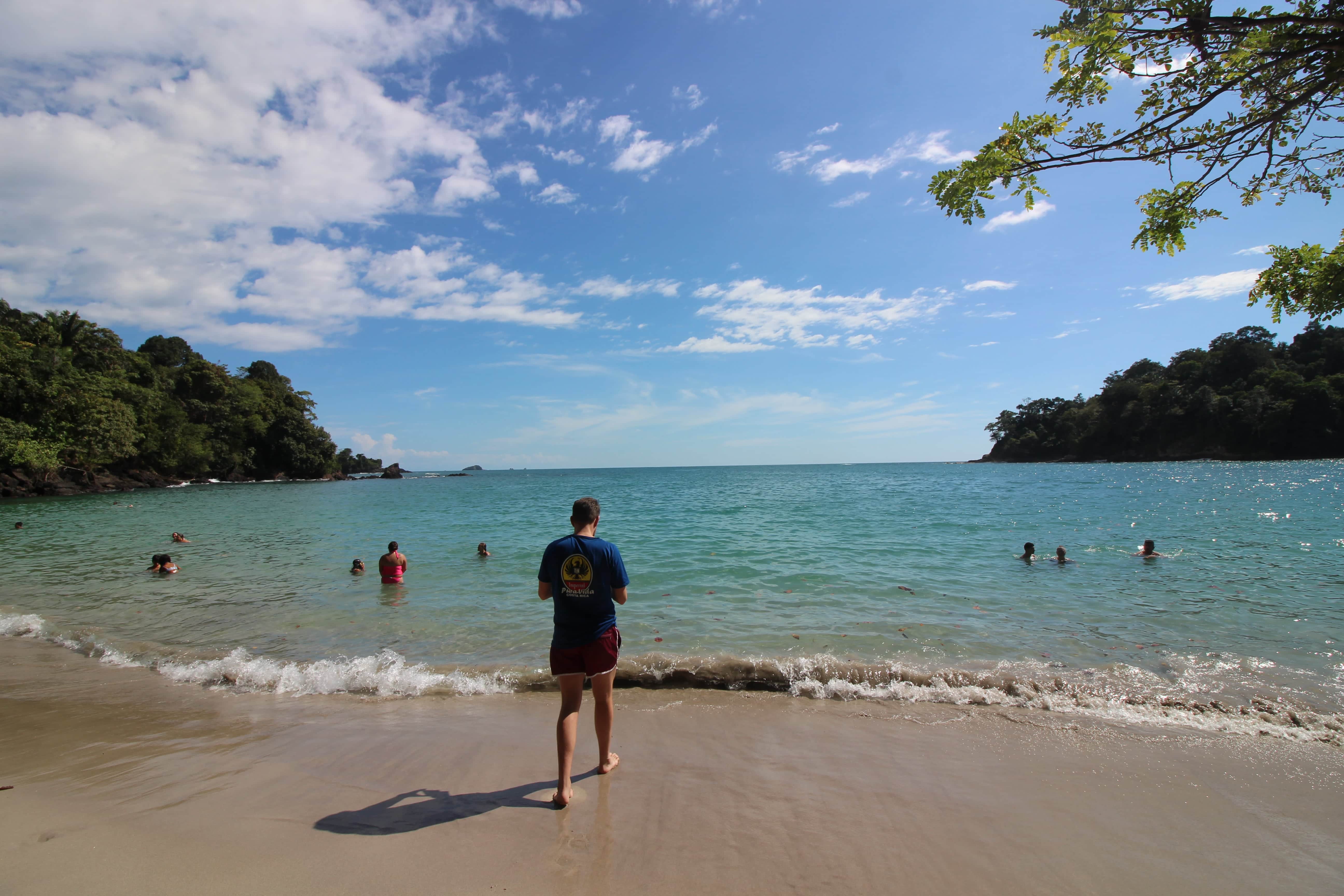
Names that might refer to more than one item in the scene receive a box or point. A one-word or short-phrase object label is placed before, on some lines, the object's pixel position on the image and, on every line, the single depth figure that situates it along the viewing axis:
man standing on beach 4.07
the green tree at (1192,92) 2.81
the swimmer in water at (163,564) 13.68
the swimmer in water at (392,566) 12.48
